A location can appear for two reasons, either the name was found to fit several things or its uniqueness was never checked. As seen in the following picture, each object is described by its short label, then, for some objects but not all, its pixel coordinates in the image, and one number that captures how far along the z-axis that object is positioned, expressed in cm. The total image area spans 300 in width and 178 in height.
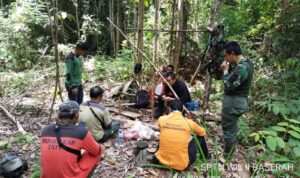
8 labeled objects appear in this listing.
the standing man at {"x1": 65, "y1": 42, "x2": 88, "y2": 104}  368
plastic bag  360
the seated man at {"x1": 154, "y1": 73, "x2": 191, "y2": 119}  411
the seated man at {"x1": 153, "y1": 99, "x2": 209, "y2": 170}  282
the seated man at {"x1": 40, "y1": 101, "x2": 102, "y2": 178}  219
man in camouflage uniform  289
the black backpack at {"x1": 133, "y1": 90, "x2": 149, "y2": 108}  477
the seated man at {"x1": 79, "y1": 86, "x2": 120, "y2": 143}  326
